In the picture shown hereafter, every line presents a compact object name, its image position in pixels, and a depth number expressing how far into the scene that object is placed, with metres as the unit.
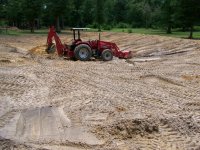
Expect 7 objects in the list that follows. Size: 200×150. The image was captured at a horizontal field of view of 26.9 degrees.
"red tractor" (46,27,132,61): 22.41
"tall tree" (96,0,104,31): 67.69
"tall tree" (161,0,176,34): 51.44
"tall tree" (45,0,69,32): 55.94
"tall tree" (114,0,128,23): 97.62
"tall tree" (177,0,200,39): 37.31
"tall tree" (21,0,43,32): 55.25
